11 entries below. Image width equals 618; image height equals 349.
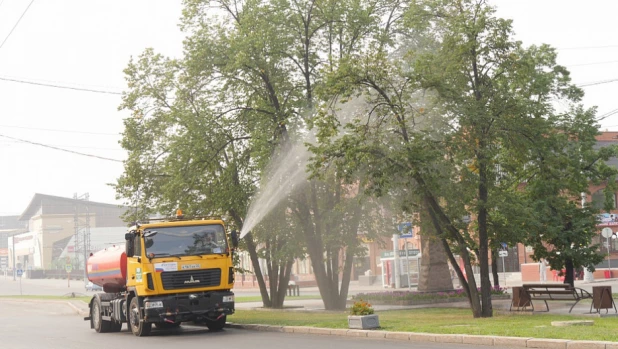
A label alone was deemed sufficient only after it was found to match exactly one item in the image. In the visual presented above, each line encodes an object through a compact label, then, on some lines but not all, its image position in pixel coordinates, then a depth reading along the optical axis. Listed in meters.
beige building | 159.93
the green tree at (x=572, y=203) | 33.34
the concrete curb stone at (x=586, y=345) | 13.91
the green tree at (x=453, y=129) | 22.73
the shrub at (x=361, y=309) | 20.61
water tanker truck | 22.92
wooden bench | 24.30
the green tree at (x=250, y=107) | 30.67
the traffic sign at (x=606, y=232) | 51.03
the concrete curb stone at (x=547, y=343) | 14.64
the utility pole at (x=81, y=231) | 130.62
